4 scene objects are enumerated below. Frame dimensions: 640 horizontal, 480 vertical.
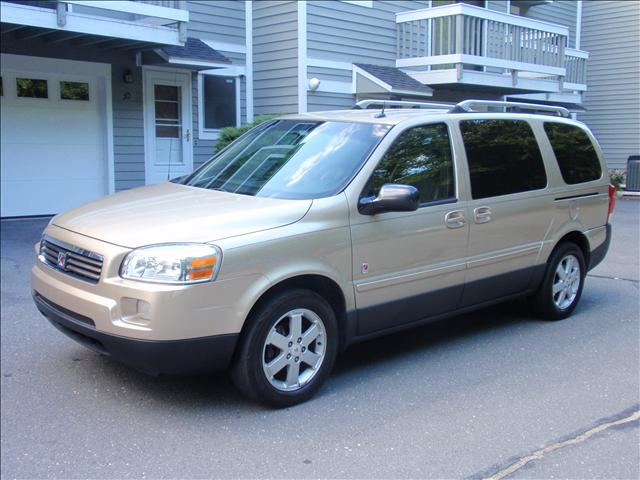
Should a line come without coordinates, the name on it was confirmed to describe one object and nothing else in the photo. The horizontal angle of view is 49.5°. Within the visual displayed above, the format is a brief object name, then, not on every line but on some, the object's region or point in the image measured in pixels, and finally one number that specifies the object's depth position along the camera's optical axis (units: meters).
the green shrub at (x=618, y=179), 18.08
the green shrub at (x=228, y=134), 11.49
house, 10.65
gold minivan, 3.90
